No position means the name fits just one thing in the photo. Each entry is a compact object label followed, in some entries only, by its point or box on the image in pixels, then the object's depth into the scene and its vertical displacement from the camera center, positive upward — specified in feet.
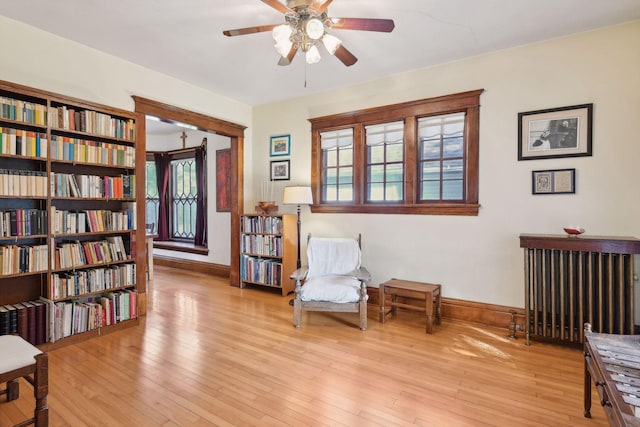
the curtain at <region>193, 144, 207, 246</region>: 20.67 +0.83
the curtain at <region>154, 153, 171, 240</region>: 22.81 +1.46
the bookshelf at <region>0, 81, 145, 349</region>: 8.70 -0.16
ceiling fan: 7.09 +4.24
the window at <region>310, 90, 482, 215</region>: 11.85 +2.16
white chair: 10.91 -2.53
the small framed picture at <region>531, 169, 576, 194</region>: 10.02 +0.91
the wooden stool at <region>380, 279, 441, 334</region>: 10.67 -2.88
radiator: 8.53 -2.17
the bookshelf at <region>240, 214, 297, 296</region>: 14.92 -1.86
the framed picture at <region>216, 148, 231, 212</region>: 18.89 +1.86
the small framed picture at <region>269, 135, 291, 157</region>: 16.10 +3.32
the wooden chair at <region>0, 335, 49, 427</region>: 5.54 -2.76
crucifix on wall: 21.61 +4.91
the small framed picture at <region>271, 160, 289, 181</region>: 16.21 +2.09
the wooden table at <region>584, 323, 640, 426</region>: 4.12 -2.46
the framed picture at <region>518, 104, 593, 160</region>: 9.87 +2.46
